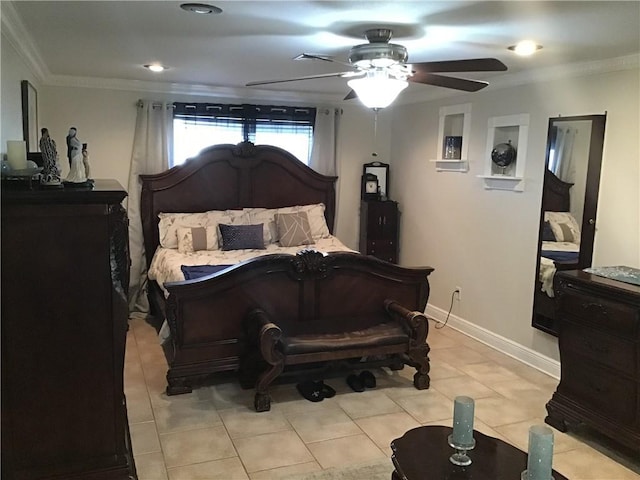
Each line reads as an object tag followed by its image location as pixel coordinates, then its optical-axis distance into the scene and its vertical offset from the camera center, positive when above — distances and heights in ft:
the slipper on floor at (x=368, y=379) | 12.73 -4.74
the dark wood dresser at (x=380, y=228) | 19.57 -1.90
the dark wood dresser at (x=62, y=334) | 7.27 -2.33
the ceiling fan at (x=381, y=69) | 9.42 +1.81
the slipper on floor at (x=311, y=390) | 12.01 -4.81
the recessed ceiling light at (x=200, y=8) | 8.16 +2.39
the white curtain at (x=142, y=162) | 17.29 +0.13
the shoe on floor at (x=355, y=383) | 12.56 -4.79
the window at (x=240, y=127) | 18.06 +1.43
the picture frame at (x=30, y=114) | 11.55 +1.07
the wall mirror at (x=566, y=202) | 12.42 -0.49
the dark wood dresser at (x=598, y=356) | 9.57 -3.18
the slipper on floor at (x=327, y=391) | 12.18 -4.83
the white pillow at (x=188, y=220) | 16.89 -1.64
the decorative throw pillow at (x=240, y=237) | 16.67 -2.04
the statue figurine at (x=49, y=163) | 7.57 -0.01
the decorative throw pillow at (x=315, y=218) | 18.51 -1.54
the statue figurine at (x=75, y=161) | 8.16 +0.04
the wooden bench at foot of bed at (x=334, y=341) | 11.29 -3.55
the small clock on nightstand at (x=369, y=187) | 19.97 -0.47
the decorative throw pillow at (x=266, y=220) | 17.72 -1.61
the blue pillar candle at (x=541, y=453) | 6.08 -3.01
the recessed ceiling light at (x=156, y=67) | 13.96 +2.54
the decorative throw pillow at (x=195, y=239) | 16.37 -2.12
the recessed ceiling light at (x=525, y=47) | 10.48 +2.59
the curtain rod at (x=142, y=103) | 17.13 +1.94
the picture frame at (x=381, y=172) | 20.18 +0.09
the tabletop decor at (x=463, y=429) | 6.88 -3.12
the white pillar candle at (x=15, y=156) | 7.73 +0.08
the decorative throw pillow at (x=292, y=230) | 17.49 -1.85
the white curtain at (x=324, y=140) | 19.31 +1.14
